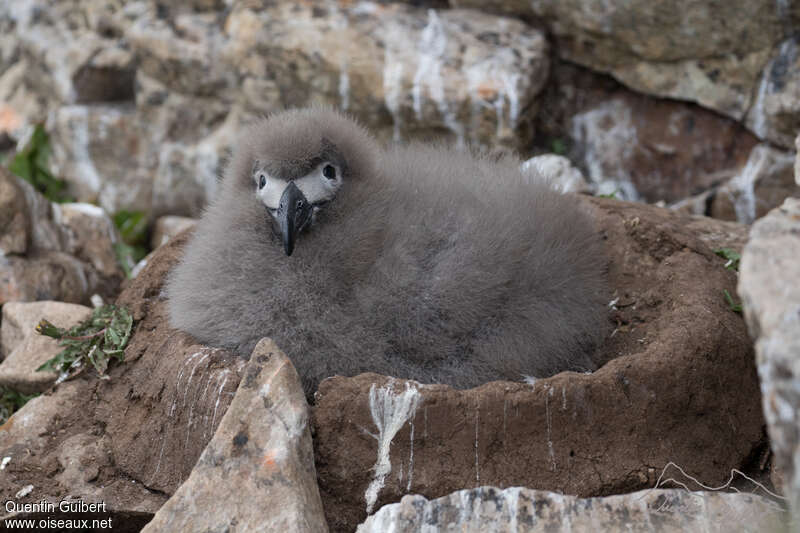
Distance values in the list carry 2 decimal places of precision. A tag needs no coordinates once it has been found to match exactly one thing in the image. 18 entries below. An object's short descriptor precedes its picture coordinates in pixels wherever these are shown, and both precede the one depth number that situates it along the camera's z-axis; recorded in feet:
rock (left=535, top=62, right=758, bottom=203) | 20.10
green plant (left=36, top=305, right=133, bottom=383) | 13.94
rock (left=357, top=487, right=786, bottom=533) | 9.77
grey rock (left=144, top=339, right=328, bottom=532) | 9.94
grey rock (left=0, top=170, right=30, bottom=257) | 17.60
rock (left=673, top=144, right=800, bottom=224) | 18.99
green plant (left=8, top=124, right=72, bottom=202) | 25.36
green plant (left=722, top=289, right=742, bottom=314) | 13.23
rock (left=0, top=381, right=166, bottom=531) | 11.85
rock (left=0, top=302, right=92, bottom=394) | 14.61
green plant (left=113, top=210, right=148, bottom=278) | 23.67
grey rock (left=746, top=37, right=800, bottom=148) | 18.29
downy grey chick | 12.00
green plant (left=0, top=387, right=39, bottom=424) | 14.83
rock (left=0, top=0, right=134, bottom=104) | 25.46
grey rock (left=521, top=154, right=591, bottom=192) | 18.53
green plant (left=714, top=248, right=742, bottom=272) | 14.87
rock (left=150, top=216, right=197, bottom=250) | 23.65
